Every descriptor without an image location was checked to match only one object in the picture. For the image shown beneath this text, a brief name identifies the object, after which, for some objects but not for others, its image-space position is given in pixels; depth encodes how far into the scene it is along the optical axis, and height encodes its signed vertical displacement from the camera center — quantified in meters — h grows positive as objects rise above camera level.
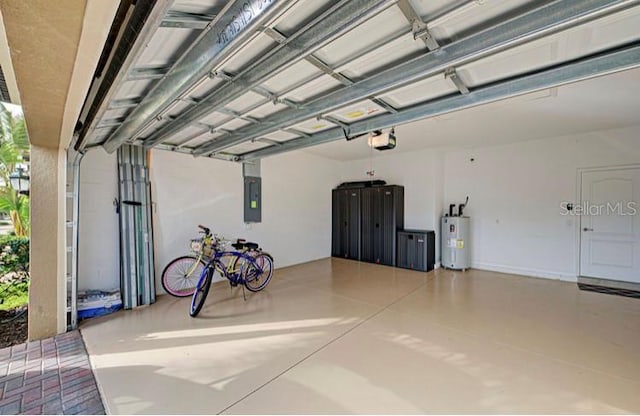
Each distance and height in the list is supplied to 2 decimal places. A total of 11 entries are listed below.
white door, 4.68 -0.35
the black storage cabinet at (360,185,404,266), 6.41 -0.40
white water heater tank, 5.95 -0.82
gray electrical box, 5.58 +0.13
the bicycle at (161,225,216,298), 4.11 -1.00
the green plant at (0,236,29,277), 3.54 -0.64
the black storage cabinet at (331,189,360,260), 7.11 -0.49
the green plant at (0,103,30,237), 3.80 +0.65
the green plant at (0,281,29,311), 3.57 -1.18
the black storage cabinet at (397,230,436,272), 5.89 -0.98
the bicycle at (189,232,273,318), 3.98 -0.98
